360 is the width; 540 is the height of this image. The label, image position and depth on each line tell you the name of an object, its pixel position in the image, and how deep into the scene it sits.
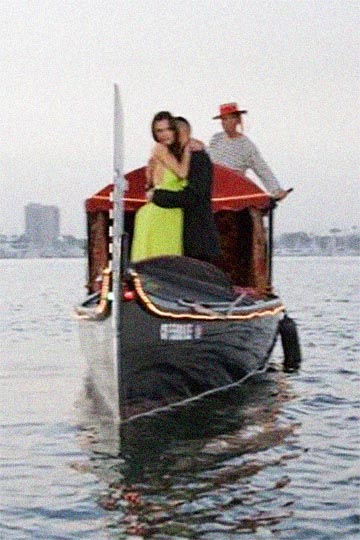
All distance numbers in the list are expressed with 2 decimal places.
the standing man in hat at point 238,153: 15.40
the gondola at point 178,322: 10.77
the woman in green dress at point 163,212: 12.26
